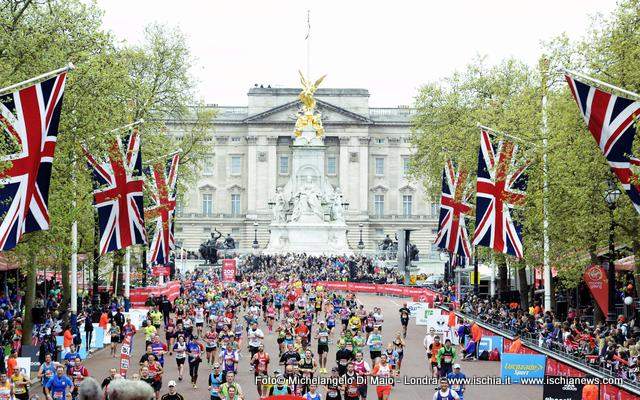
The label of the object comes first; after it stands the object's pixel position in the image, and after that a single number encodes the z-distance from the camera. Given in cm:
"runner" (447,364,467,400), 2128
